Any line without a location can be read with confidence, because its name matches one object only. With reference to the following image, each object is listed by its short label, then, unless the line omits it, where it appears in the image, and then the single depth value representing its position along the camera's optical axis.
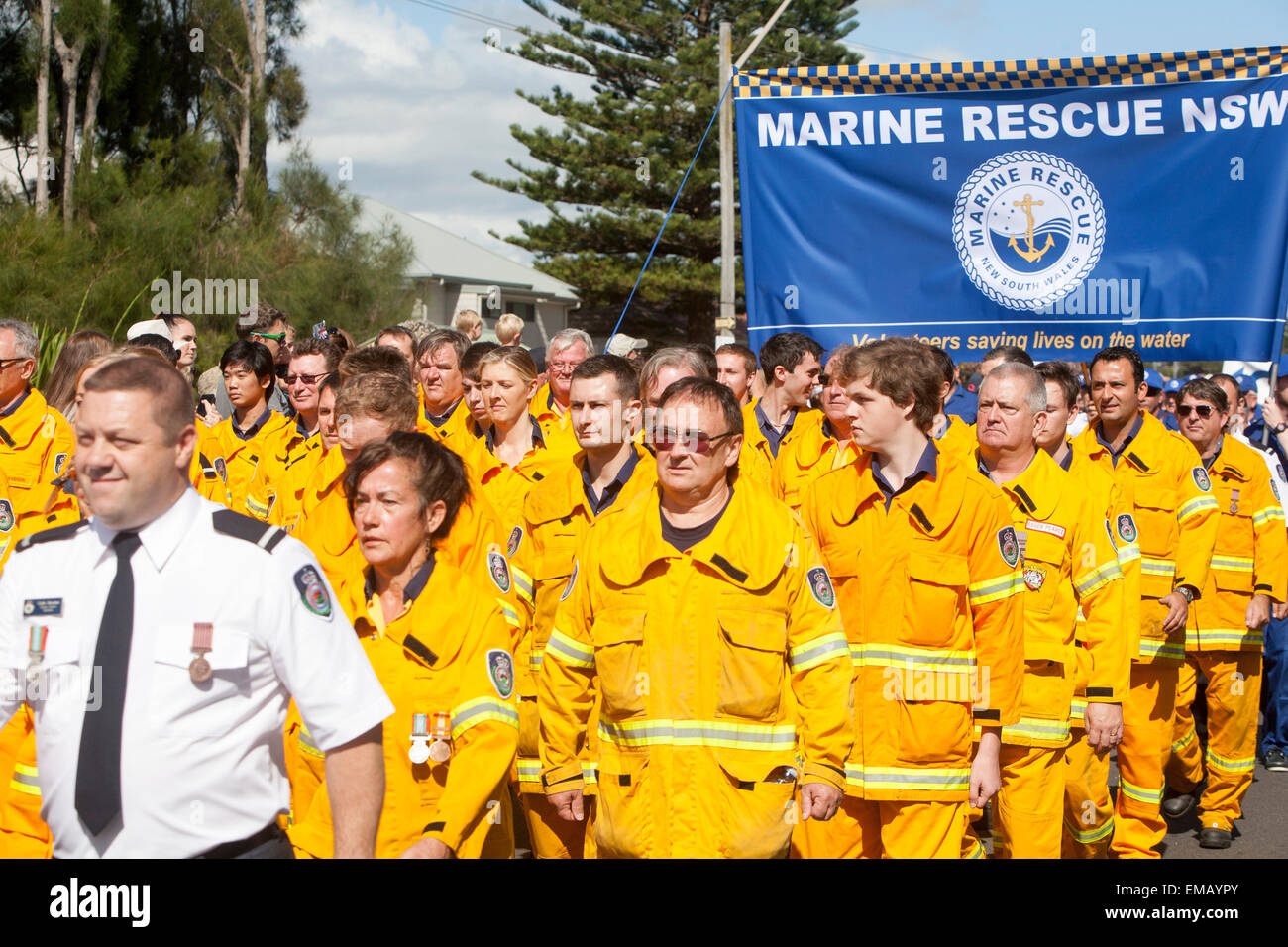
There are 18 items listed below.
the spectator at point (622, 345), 10.80
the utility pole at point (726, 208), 17.70
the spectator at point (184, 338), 8.30
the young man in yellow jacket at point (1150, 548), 6.62
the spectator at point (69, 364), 5.93
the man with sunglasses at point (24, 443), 5.89
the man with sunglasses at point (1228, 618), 7.45
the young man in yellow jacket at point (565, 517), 5.31
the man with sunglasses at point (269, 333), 9.12
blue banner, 7.46
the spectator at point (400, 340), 8.36
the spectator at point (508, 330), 9.97
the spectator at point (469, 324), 10.94
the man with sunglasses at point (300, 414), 7.12
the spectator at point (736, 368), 7.52
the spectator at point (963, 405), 10.86
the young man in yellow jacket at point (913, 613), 4.51
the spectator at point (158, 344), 6.26
